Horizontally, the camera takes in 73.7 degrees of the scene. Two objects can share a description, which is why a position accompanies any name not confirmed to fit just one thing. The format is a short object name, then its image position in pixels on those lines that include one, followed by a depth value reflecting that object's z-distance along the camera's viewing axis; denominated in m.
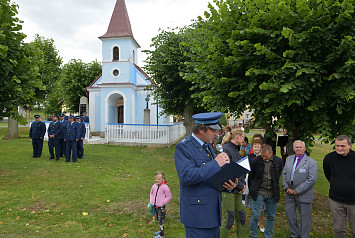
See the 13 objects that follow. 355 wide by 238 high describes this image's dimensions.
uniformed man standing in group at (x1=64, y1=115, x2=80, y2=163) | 11.66
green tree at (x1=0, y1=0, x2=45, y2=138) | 7.26
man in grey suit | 4.39
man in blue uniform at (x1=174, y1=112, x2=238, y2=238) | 2.59
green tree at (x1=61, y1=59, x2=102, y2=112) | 30.25
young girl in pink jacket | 4.71
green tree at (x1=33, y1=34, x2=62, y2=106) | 22.52
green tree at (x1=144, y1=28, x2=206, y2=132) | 14.16
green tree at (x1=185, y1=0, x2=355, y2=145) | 4.65
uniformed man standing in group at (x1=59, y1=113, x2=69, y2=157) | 12.00
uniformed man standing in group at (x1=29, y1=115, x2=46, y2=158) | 12.15
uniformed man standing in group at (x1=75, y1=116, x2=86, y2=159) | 12.05
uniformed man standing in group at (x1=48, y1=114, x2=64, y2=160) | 12.09
